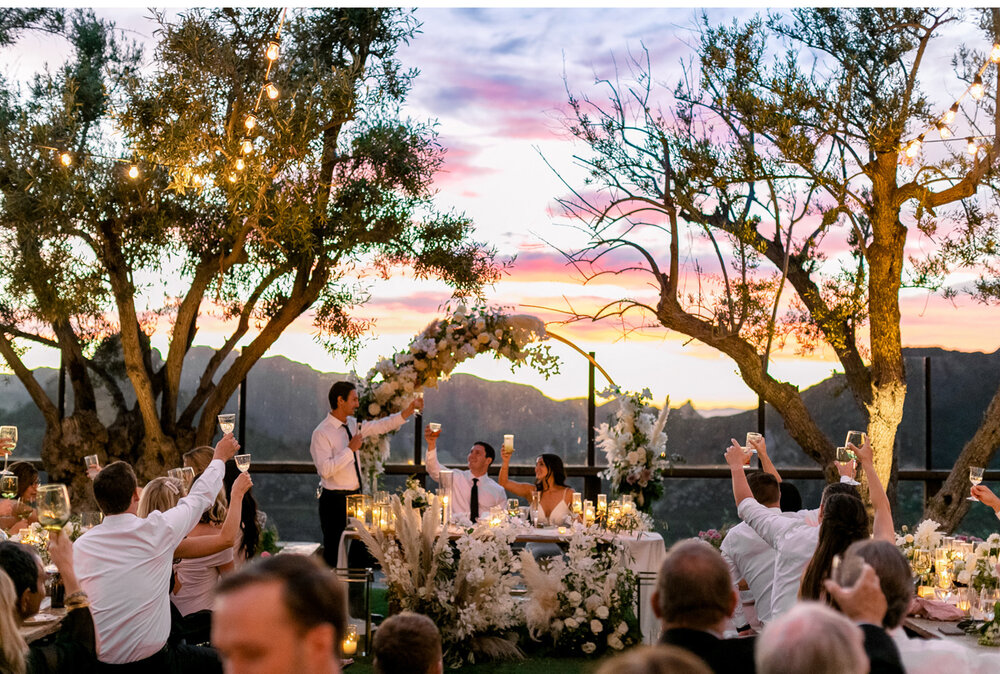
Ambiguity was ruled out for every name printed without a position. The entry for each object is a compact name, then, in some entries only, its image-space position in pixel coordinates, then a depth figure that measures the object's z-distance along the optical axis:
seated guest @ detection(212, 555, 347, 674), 1.87
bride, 8.20
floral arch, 8.82
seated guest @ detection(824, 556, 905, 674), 2.76
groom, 8.69
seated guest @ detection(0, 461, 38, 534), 6.76
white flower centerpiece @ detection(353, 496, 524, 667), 6.37
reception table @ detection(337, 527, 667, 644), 7.30
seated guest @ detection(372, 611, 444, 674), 2.78
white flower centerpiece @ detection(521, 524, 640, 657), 6.73
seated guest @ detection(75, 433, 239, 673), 4.23
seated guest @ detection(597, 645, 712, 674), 1.61
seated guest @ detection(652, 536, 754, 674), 2.77
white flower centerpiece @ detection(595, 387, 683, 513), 8.18
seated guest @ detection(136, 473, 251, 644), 5.27
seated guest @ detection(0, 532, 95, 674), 3.55
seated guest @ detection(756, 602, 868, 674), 1.92
